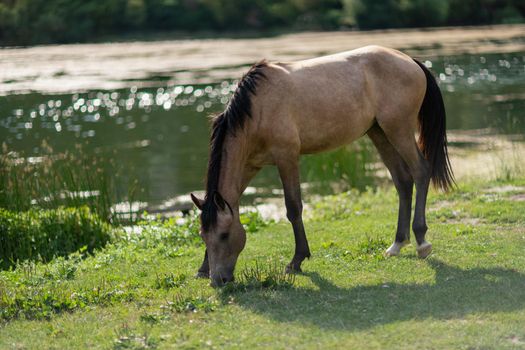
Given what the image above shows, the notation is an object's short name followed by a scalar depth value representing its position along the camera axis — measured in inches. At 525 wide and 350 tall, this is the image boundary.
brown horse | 505.7
